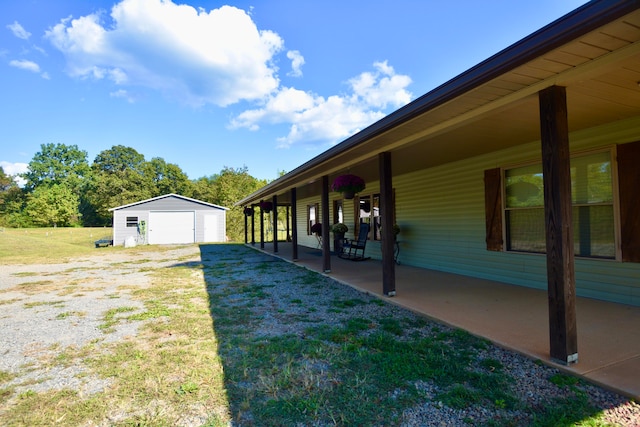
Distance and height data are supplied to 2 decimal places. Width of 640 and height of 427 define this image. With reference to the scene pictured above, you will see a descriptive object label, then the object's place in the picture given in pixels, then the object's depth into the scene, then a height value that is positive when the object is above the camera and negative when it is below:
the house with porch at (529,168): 2.09 +0.73
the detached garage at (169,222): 17.68 +0.18
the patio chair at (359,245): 7.95 -0.64
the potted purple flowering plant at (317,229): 10.38 -0.25
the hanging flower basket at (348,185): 5.51 +0.62
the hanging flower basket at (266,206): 12.15 +0.64
